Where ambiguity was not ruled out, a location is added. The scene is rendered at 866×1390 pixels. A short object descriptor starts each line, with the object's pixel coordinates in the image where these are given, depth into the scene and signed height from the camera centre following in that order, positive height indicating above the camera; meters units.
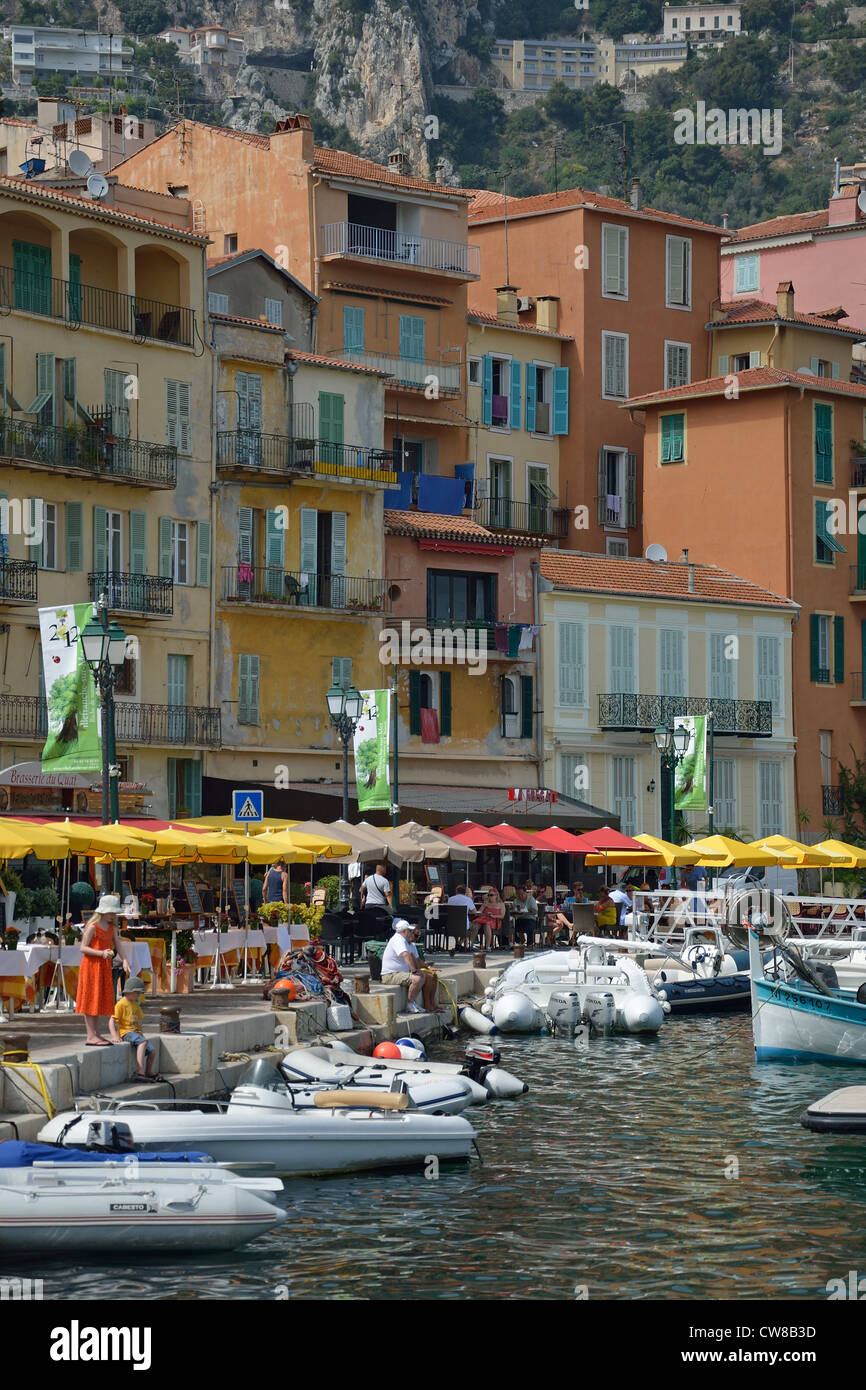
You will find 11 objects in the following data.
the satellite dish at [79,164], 52.50 +13.64
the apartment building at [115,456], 46.44 +6.19
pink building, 77.00 +16.70
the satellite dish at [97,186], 50.56 +12.62
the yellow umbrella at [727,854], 45.72 -2.31
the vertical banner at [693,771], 48.38 -0.66
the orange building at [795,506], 62.97 +6.65
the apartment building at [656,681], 57.19 +1.59
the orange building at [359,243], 59.28 +13.44
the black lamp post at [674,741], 49.06 +0.00
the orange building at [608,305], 65.31 +12.93
